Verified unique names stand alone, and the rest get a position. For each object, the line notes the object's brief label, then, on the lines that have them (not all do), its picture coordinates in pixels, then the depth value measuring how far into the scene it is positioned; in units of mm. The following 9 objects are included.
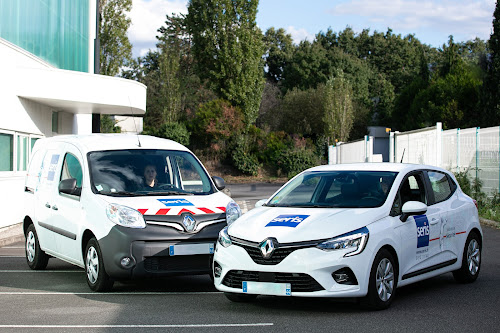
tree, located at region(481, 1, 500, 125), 35281
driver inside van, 9703
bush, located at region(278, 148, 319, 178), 51906
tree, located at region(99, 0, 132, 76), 57375
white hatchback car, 7168
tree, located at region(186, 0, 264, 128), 53281
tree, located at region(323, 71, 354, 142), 54969
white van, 8609
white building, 18781
